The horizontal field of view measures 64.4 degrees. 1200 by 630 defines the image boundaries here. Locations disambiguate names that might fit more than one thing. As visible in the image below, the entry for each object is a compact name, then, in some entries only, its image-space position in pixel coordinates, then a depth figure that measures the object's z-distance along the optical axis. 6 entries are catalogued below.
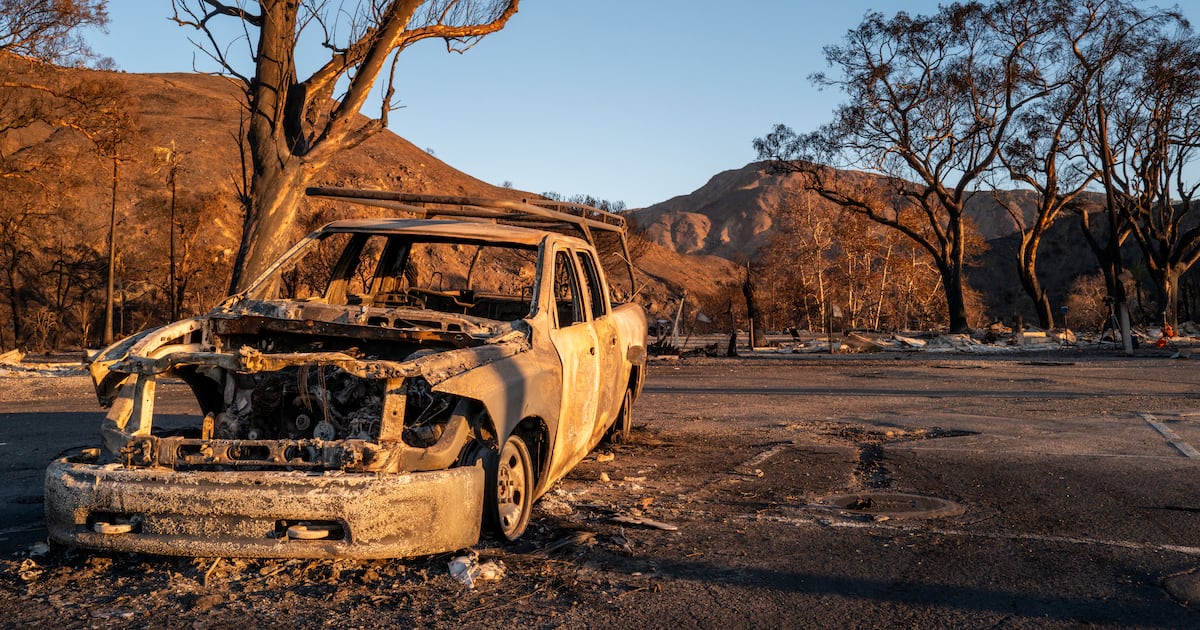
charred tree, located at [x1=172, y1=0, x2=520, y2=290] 16.16
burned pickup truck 3.90
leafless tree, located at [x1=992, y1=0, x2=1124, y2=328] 33.66
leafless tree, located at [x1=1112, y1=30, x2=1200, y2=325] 34.97
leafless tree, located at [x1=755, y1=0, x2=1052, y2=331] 34.44
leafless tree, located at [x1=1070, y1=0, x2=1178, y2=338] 33.75
